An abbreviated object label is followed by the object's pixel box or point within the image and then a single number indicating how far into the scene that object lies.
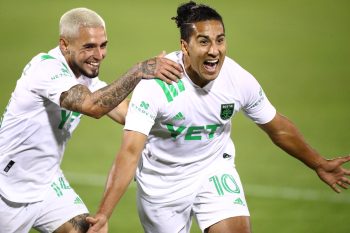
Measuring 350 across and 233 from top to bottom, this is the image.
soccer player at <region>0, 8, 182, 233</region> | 15.37
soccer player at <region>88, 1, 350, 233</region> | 14.67
